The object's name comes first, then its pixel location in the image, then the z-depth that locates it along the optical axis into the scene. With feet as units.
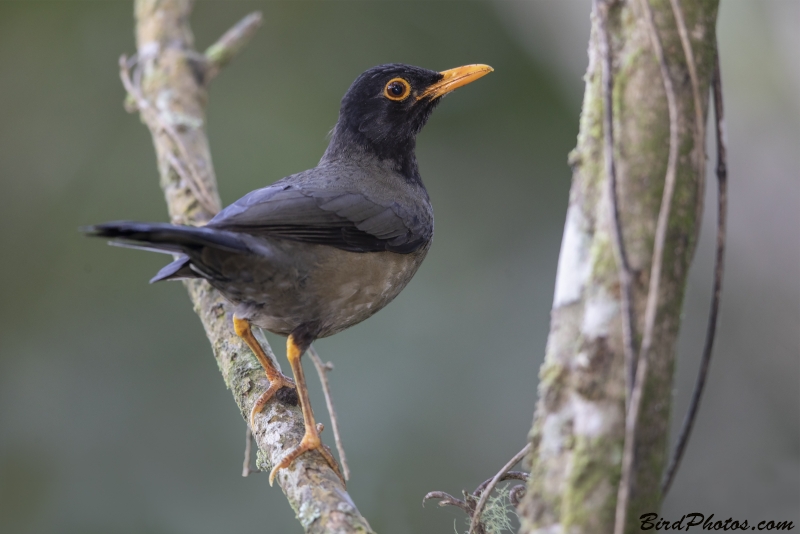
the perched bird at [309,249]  22.63
